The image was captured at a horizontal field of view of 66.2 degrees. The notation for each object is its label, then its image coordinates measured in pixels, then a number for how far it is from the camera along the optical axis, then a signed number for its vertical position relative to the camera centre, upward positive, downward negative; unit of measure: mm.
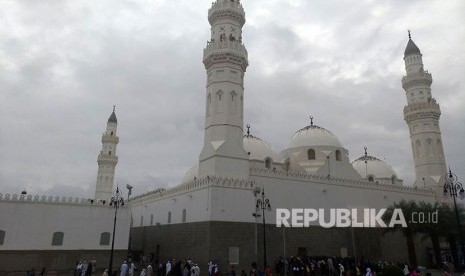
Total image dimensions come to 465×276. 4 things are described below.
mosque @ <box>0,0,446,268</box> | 21172 +3264
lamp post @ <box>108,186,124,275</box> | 20455 +2788
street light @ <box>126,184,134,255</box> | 19702 +3111
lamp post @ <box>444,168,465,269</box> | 15859 +2638
